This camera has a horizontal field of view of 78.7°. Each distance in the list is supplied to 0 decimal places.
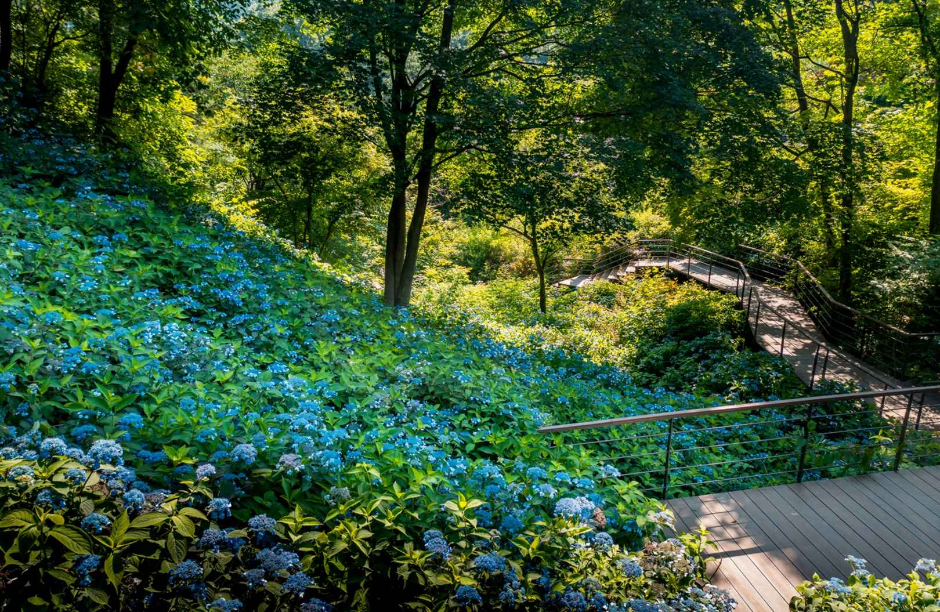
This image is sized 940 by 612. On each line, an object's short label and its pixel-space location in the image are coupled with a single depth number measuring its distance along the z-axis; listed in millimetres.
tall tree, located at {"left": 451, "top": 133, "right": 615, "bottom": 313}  9398
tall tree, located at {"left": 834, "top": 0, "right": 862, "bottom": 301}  12016
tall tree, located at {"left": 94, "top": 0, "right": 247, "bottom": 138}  7566
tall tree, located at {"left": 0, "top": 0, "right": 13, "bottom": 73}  8273
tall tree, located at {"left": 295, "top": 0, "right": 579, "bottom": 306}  8359
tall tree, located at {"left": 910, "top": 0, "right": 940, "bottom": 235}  10891
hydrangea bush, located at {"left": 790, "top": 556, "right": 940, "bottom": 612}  3207
